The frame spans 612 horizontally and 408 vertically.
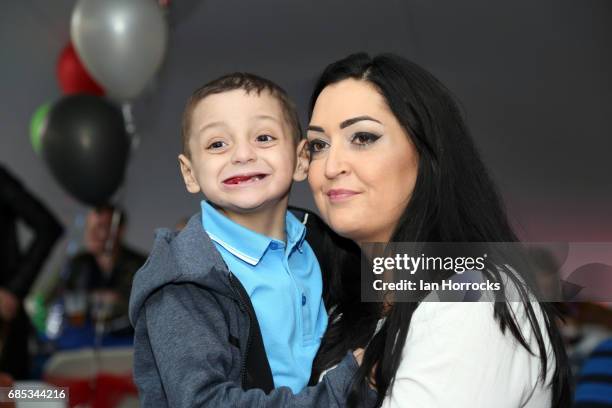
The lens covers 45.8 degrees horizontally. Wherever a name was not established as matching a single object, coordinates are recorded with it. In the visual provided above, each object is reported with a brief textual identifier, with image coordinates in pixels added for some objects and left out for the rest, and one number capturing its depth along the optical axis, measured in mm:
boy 997
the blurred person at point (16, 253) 2750
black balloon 3262
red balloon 3670
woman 1027
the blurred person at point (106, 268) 3430
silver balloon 3031
